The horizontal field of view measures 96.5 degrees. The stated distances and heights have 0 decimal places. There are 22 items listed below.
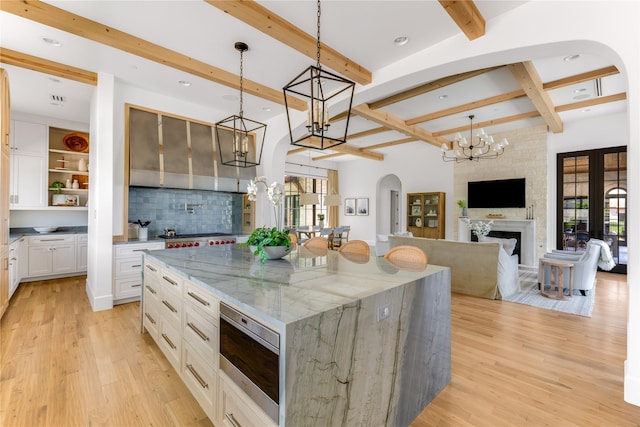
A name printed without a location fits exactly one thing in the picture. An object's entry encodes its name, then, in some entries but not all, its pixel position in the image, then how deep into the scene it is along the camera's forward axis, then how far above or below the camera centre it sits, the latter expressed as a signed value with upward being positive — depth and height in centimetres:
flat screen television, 671 +51
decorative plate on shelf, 552 +137
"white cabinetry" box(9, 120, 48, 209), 489 +82
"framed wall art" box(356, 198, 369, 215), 1025 +27
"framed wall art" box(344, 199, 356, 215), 1059 +26
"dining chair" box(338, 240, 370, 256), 292 -36
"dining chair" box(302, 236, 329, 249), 327 -34
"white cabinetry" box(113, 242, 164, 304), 383 -80
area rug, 367 -121
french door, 578 +32
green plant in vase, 228 -20
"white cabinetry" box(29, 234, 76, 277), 488 -75
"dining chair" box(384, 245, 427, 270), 224 -37
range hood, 417 +89
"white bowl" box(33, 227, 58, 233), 511 -31
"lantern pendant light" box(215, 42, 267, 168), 507 +132
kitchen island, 114 -58
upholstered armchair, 412 -80
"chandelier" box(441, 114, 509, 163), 698 +163
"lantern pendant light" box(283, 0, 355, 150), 163 +59
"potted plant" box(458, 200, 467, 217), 748 +22
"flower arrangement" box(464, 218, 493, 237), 553 -29
